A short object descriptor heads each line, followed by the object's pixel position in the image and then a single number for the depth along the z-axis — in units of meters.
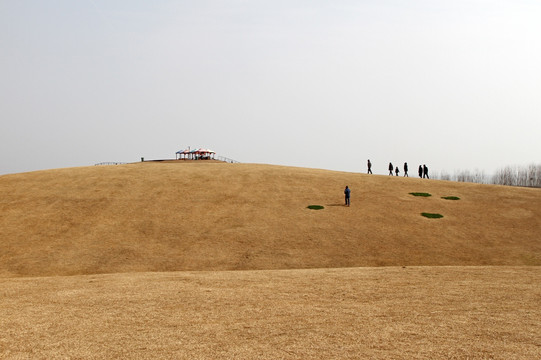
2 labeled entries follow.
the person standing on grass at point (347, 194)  39.12
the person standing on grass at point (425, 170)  59.68
